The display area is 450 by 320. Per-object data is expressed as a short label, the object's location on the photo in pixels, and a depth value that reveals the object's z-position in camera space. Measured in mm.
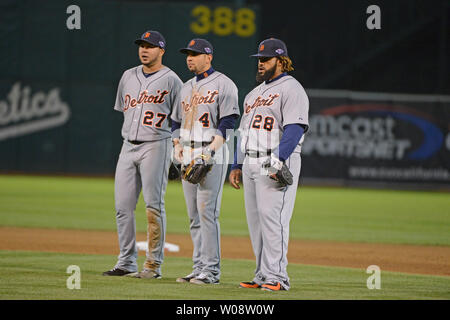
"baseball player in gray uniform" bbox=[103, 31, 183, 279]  13000
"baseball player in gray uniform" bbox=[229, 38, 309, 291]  11562
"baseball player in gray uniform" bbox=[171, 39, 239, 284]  12500
